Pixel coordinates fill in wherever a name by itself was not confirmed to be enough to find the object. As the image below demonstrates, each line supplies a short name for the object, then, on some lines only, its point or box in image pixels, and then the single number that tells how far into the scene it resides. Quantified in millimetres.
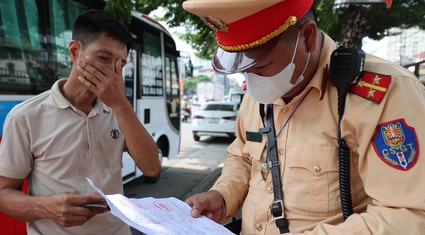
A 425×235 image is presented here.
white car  10648
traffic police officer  835
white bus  2850
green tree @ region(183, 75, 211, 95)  62012
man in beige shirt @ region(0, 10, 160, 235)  1346
